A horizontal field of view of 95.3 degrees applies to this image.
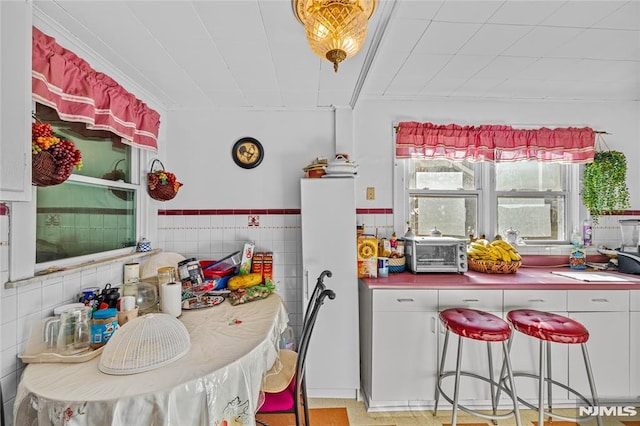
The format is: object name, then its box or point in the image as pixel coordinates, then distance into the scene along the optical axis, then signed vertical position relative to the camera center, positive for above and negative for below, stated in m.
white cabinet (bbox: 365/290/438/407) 2.10 -0.92
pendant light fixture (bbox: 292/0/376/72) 1.20 +0.80
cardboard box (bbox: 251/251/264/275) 2.52 -0.43
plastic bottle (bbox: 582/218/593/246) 2.72 -0.18
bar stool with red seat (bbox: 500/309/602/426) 1.72 -0.72
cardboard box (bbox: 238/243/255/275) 2.48 -0.38
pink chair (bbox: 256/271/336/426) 1.46 -0.94
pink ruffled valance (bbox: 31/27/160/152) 1.37 +0.69
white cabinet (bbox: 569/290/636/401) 2.09 -0.87
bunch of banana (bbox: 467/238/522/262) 2.41 -0.31
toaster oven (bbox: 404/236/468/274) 2.40 -0.34
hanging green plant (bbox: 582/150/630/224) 2.65 +0.28
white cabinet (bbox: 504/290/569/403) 2.10 -0.92
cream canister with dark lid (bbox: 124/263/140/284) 2.03 -0.41
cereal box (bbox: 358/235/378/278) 2.32 -0.34
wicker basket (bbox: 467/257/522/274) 2.38 -0.43
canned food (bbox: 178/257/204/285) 2.24 -0.45
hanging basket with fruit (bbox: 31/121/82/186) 1.22 +0.26
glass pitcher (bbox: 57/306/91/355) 1.35 -0.56
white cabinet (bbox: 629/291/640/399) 2.09 -0.93
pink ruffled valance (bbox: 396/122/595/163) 2.68 +0.66
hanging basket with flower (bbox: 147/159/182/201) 2.41 +0.25
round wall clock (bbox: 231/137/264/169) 2.72 +0.57
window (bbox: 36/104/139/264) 1.57 +0.09
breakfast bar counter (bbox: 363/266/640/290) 2.08 -0.50
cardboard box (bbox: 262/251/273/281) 2.52 -0.44
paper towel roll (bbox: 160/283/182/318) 1.70 -0.49
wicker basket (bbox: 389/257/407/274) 2.46 -0.42
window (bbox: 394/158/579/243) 2.82 +0.16
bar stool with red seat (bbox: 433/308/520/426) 1.73 -0.72
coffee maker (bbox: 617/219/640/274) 2.33 -0.29
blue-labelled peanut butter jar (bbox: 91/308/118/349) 1.37 -0.53
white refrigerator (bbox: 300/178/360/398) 2.27 -0.51
